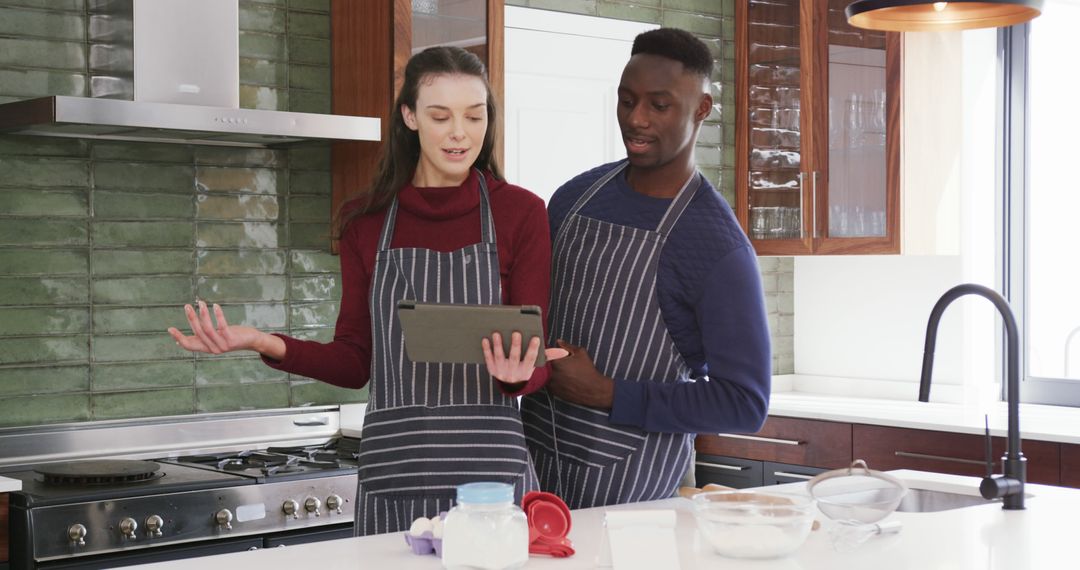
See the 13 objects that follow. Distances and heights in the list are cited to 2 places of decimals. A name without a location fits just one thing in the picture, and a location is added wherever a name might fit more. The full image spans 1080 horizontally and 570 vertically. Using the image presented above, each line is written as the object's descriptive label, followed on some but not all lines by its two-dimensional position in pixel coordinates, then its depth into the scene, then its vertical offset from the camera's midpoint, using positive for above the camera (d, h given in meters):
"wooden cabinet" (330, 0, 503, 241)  3.66 +0.62
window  4.45 +0.24
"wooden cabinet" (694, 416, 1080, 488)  3.52 -0.61
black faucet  2.16 -0.24
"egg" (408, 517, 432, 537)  1.80 -0.38
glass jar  1.60 -0.34
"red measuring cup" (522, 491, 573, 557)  1.81 -0.39
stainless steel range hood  3.25 +0.47
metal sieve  1.94 -0.37
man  2.36 -0.11
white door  4.35 +0.57
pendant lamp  2.44 +0.47
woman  2.35 -0.05
